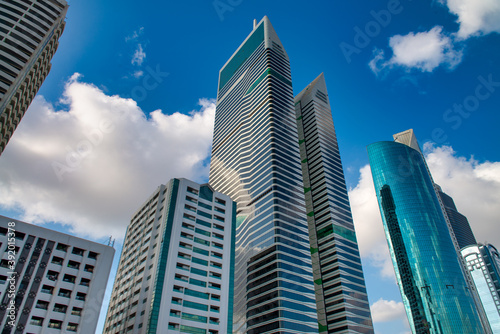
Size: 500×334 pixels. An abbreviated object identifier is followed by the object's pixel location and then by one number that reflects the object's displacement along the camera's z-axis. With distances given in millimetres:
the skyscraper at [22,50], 62656
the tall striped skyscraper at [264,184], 92562
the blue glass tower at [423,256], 159625
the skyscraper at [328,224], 104375
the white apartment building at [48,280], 52031
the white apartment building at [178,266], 69188
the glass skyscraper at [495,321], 194000
